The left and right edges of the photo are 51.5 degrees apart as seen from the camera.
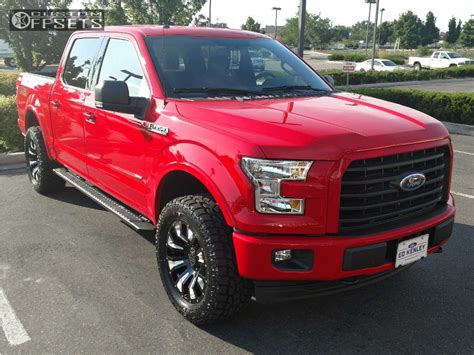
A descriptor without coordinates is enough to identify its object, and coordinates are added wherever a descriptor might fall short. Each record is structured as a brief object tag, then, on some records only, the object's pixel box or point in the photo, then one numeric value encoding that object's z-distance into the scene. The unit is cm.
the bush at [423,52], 5788
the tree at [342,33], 8492
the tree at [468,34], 6925
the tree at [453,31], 8841
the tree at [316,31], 8056
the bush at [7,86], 1491
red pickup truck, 274
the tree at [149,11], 2425
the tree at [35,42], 1922
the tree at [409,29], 7338
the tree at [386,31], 9138
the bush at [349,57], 4916
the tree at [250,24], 6974
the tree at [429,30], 8062
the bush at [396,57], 4814
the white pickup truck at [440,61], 3856
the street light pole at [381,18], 7411
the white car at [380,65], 3359
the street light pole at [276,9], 7006
